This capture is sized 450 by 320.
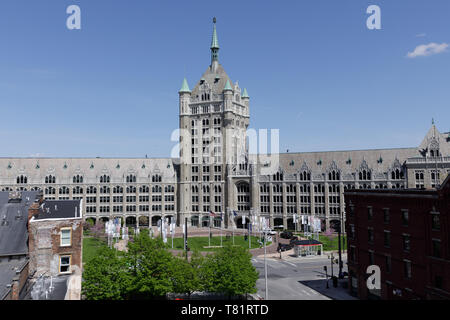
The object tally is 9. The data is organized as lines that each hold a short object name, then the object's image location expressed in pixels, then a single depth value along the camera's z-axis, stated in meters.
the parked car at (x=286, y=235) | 98.56
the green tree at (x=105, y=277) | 32.94
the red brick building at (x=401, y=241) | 37.59
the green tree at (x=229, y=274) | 39.50
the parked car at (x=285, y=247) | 83.00
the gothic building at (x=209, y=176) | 110.19
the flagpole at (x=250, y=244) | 83.95
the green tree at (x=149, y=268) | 34.72
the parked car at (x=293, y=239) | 88.32
